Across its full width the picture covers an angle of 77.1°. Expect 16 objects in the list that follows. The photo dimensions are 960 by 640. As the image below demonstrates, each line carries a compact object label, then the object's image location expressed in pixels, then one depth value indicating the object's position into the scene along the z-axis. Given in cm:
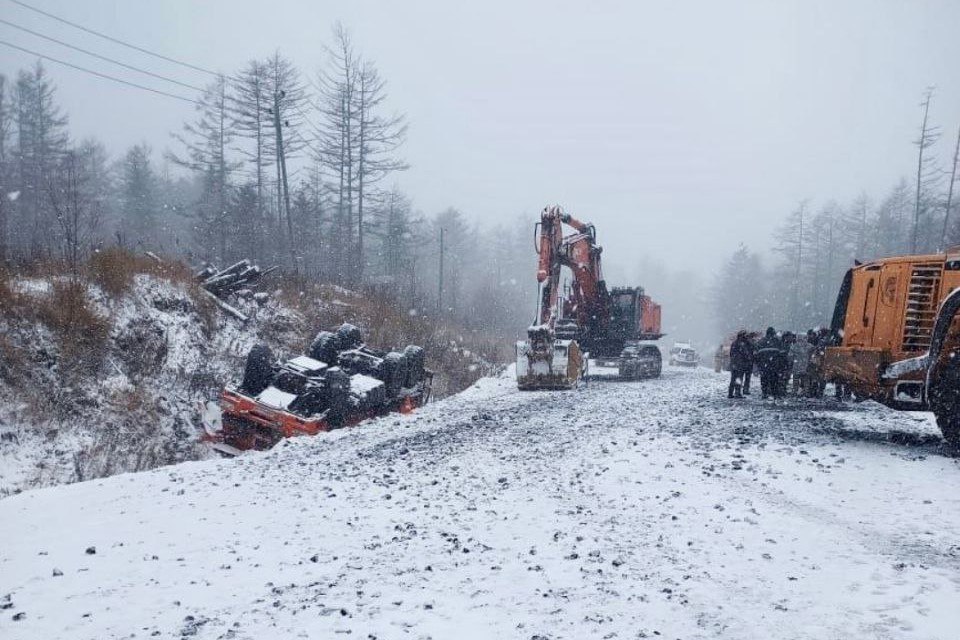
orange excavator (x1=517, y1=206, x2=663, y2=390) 1675
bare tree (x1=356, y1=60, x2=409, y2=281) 3484
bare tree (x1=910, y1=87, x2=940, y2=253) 4278
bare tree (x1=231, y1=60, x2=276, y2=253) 3503
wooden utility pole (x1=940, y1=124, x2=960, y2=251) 3962
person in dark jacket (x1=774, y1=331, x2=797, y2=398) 1520
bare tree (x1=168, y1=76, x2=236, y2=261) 3938
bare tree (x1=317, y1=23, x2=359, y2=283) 3475
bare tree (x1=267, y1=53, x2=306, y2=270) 3397
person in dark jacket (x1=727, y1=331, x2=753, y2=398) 1569
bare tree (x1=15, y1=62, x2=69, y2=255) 4034
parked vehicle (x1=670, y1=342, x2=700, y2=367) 4050
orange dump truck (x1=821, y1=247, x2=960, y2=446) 820
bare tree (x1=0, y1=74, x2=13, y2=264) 4431
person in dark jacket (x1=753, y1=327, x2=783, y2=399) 1511
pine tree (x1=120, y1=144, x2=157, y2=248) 4750
